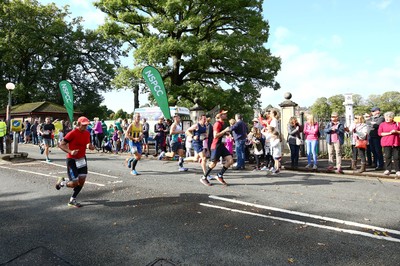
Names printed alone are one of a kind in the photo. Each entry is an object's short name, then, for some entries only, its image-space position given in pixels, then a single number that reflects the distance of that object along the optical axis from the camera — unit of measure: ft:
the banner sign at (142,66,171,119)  49.32
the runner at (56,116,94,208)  19.22
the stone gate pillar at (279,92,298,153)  46.32
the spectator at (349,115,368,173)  30.04
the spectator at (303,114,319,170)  32.78
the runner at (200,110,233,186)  25.16
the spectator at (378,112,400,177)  27.89
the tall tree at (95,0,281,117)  70.79
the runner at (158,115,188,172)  32.91
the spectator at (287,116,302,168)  33.73
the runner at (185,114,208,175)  29.58
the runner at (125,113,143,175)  30.27
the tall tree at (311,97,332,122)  321.52
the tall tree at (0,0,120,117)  133.18
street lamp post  44.11
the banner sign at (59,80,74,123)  61.87
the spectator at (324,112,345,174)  31.37
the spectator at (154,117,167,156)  46.81
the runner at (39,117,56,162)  39.93
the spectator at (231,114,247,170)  33.88
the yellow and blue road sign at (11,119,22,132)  42.74
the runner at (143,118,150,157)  49.40
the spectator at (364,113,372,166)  33.52
